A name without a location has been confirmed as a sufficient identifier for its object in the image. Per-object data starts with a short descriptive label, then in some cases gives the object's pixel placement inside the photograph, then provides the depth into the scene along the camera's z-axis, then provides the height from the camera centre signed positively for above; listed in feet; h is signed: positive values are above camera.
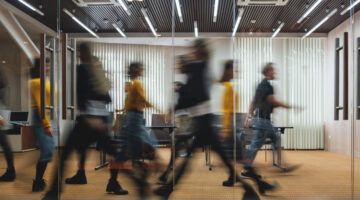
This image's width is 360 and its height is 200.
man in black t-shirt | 15.94 -0.90
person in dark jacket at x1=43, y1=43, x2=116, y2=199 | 13.70 -0.62
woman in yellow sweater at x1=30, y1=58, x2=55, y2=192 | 14.79 -1.30
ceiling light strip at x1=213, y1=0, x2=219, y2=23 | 18.48 +4.27
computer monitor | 17.33 -0.87
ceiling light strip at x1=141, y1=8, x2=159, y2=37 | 16.74 +3.17
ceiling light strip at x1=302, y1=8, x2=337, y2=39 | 17.20 +3.05
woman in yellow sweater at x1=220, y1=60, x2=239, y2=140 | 15.76 -0.18
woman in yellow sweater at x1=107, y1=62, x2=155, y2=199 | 15.08 -1.24
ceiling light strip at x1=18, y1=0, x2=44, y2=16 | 17.72 +3.99
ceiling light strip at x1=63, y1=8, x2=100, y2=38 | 16.70 +3.05
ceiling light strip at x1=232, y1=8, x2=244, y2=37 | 17.04 +3.29
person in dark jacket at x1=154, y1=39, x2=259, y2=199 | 13.66 -0.40
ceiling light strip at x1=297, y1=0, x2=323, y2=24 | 17.53 +3.87
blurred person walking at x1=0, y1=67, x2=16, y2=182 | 15.60 -1.92
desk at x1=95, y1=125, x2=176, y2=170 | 15.70 -2.30
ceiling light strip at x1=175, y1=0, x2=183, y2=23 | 18.70 +4.24
